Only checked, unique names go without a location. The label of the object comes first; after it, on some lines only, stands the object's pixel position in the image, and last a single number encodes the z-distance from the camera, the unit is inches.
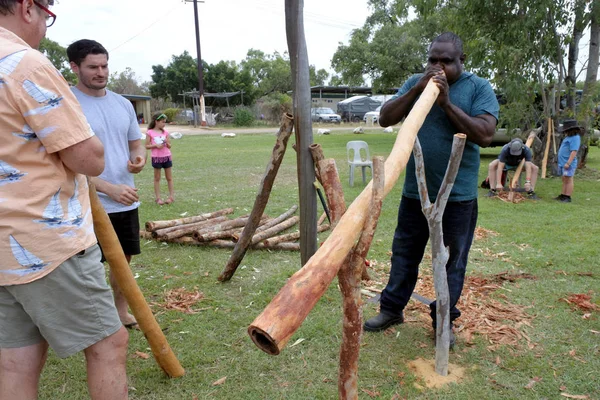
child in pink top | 289.0
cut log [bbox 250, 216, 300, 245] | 202.9
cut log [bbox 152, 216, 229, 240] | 208.4
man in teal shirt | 101.8
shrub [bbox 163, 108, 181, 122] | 1395.2
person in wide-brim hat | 297.1
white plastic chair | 341.6
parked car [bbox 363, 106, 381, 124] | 1487.3
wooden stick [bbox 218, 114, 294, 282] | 137.9
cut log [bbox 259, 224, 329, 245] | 201.6
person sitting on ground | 317.1
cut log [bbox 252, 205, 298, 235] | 222.8
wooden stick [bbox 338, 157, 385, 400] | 63.2
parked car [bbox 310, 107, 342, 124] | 1596.7
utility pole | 1210.0
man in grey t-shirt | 109.8
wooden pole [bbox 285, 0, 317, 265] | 121.4
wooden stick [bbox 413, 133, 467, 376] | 94.0
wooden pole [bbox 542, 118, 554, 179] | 392.8
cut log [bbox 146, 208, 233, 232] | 215.2
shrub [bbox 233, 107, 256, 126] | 1366.9
